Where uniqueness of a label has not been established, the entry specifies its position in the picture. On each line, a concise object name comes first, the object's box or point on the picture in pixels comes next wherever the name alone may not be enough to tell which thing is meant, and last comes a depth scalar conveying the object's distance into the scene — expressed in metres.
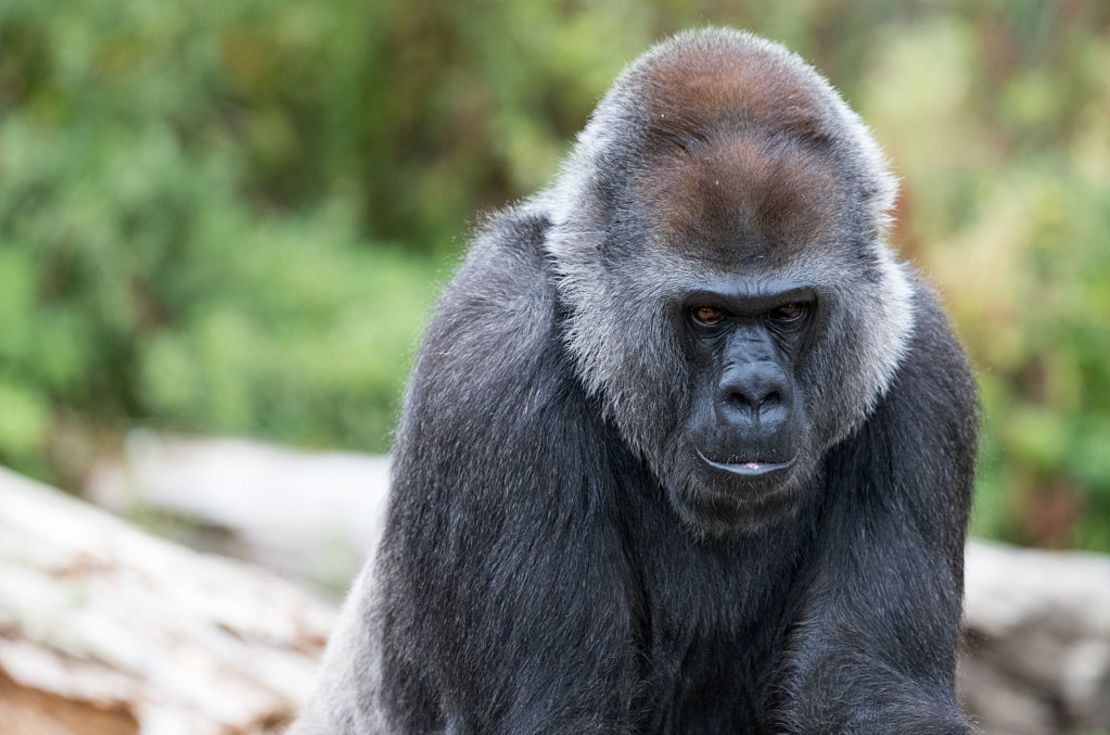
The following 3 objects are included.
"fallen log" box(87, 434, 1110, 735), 17.23
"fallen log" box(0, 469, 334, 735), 12.17
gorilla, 9.05
